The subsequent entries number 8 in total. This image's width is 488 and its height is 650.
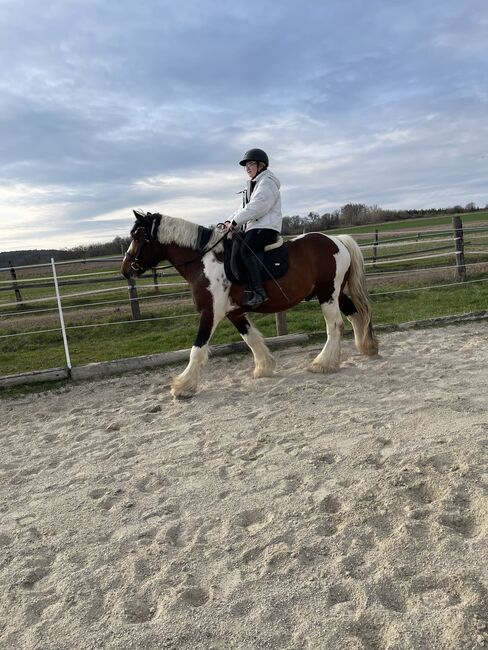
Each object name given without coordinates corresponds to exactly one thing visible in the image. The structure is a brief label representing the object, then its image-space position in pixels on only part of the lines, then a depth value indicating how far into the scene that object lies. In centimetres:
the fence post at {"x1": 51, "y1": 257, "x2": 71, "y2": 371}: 649
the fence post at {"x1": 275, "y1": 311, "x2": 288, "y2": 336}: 757
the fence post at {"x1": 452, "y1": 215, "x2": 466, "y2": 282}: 1162
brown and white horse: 535
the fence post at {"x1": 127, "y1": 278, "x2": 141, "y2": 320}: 1066
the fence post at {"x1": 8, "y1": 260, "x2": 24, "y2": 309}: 1502
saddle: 528
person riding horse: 514
